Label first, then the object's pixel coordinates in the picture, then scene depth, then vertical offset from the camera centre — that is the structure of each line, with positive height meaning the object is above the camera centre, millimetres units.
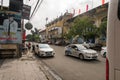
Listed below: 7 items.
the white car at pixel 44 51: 8264 -1183
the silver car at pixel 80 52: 7005 -1136
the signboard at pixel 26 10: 8619 +3594
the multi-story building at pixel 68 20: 15670 +5945
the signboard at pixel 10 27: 6966 +1292
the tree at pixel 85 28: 15257 +2614
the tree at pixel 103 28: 12395 +2156
